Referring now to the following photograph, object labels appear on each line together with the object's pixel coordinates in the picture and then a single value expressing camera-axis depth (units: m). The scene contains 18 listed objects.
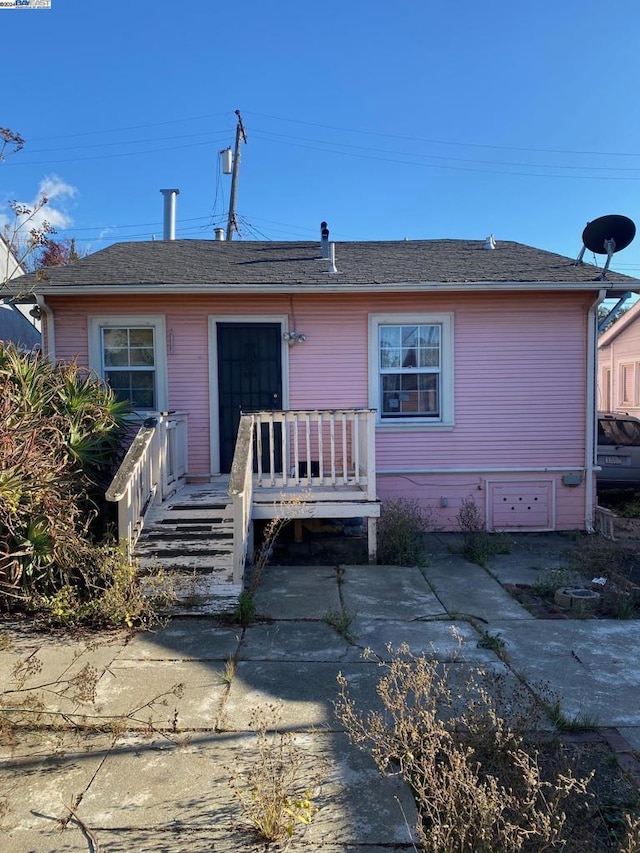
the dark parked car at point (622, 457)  9.89
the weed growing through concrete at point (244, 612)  4.95
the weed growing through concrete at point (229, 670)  3.90
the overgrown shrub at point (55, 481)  4.14
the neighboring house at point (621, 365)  19.16
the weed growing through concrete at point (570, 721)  3.32
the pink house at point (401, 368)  8.33
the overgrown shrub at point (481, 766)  2.25
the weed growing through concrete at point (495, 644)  4.31
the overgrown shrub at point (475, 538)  7.06
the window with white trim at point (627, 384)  19.59
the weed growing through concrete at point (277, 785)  2.45
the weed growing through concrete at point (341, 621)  4.70
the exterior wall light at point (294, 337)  8.28
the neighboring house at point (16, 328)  11.68
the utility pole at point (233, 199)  20.72
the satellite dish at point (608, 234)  8.52
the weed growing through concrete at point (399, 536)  6.83
